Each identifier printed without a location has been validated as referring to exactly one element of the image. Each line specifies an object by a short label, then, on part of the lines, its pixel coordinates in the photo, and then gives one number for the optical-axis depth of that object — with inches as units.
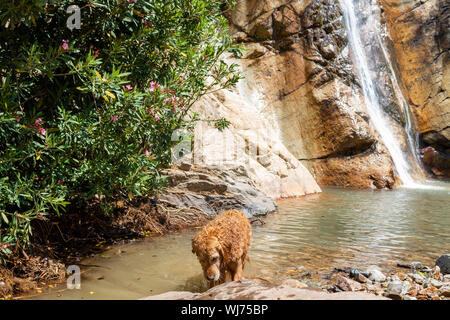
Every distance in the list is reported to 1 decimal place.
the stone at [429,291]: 140.7
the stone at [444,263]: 182.4
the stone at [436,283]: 156.1
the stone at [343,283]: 153.4
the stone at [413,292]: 142.4
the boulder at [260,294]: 103.5
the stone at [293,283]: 142.7
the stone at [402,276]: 171.0
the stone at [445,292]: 136.5
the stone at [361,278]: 166.4
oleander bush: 134.8
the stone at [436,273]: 173.0
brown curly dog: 138.7
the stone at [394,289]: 137.8
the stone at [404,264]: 190.4
